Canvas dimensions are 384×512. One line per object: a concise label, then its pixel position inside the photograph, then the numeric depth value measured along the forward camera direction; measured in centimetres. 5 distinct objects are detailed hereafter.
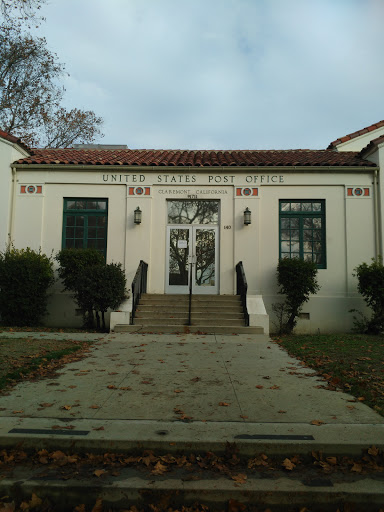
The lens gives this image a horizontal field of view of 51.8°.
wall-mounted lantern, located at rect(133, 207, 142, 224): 1284
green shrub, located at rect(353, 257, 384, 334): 1111
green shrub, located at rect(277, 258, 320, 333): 1159
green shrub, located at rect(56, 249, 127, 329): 1068
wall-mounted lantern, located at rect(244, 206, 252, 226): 1273
